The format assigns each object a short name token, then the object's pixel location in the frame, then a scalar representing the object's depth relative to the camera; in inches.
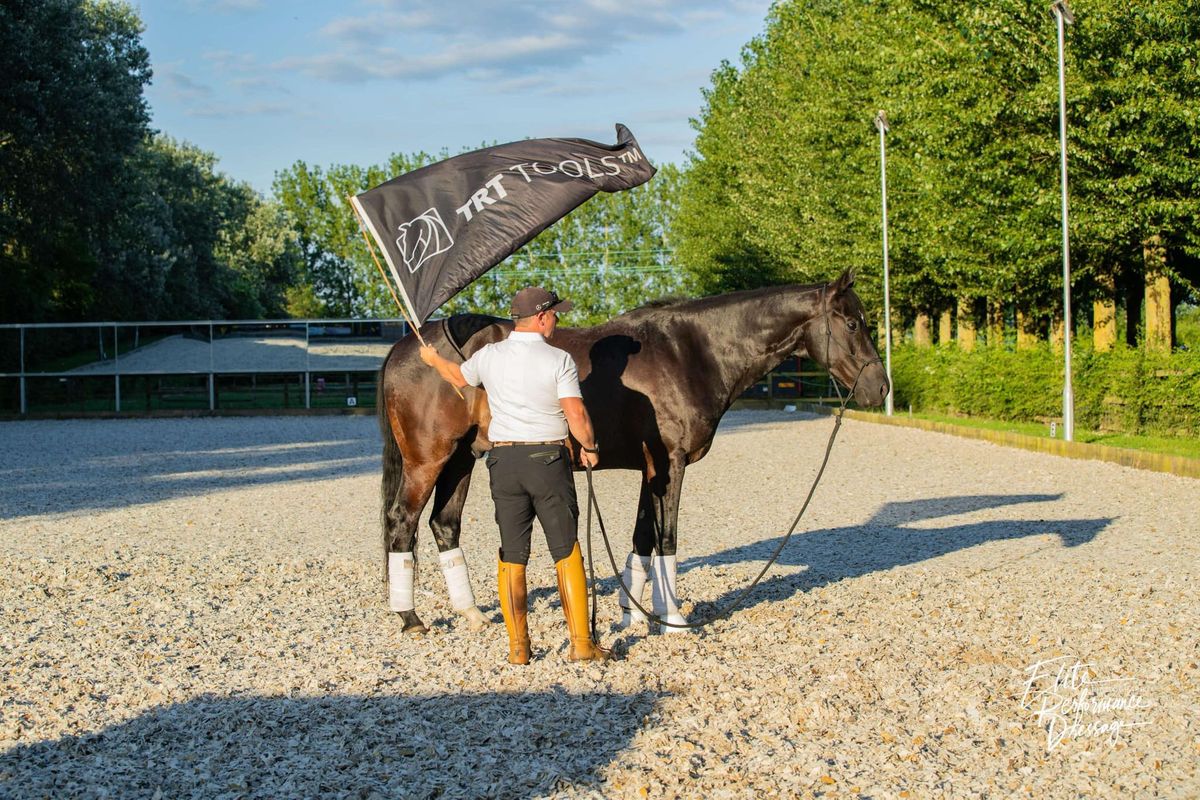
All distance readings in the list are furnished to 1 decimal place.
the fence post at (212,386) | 1524.4
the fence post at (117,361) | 1519.4
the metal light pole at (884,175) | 1110.4
